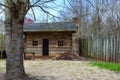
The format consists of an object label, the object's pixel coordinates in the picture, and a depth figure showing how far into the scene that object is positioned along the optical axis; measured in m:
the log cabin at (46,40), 10.56
